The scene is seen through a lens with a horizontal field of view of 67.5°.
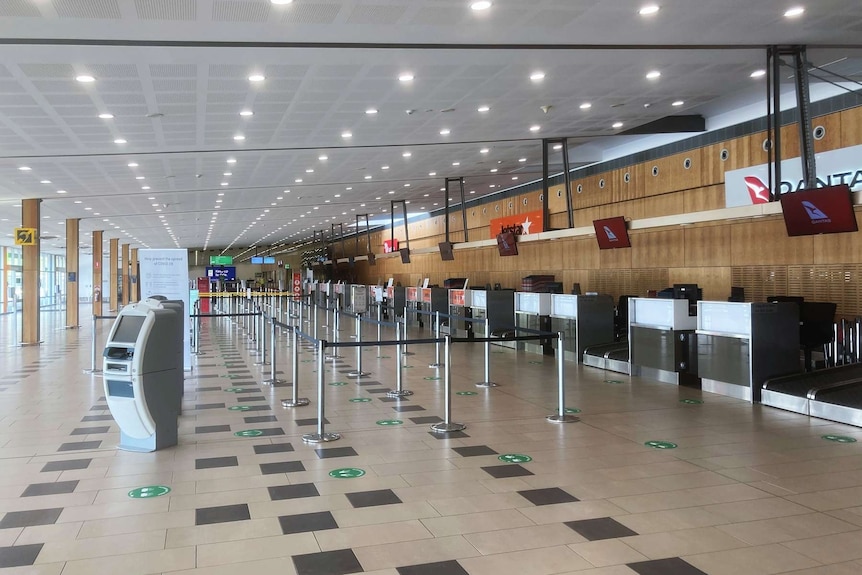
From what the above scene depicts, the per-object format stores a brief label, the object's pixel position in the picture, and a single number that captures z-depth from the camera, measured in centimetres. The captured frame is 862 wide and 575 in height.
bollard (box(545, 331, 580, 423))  757
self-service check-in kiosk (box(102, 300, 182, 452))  597
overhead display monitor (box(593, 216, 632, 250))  1313
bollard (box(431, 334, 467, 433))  707
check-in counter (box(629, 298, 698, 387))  1036
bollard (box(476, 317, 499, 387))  1015
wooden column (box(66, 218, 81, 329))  2453
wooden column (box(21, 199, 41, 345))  1806
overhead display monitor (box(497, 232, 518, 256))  1750
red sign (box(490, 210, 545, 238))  2020
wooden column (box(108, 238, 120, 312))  3891
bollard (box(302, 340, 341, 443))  665
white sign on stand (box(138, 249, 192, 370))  1088
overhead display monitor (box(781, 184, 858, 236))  817
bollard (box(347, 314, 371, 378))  1114
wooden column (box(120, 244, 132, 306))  4483
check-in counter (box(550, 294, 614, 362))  1324
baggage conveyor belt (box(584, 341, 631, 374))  1181
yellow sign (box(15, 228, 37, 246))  1818
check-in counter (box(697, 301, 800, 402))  886
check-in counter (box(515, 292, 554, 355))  1462
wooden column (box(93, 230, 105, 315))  2769
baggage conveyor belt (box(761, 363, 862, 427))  749
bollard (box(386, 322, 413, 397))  931
